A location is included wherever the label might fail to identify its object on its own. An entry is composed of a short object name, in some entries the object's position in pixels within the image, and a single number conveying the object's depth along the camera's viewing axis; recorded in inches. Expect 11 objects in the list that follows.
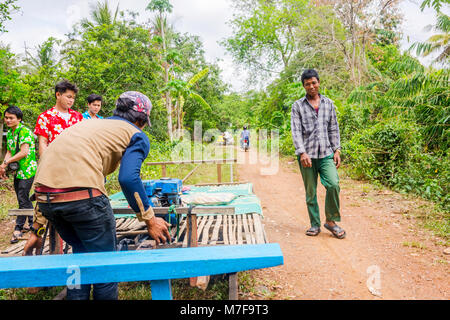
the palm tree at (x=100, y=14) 622.5
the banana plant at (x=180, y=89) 547.2
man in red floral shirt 149.6
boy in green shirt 163.9
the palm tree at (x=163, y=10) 645.3
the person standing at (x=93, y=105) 187.8
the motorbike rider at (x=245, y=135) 701.9
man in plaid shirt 154.5
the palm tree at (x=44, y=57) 714.2
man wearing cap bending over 74.4
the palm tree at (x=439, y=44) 353.4
